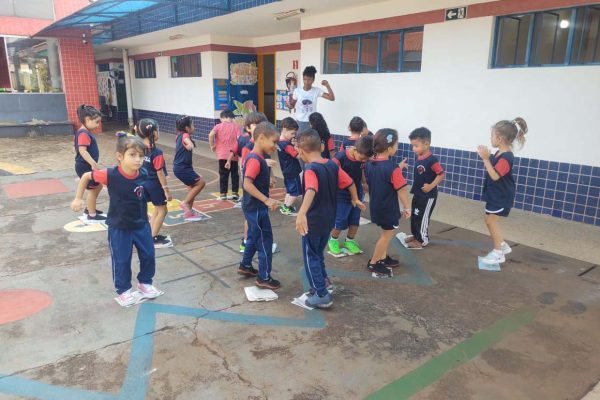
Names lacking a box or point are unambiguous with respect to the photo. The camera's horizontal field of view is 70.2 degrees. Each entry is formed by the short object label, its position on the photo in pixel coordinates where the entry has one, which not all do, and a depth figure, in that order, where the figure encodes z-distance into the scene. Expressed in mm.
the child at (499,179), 4199
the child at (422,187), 4613
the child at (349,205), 4551
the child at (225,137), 6547
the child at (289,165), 5207
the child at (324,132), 6125
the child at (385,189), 3967
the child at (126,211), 3400
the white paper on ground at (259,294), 3748
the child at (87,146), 5492
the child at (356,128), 4910
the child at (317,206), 3334
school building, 5598
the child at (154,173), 4617
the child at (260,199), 3680
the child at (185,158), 5551
